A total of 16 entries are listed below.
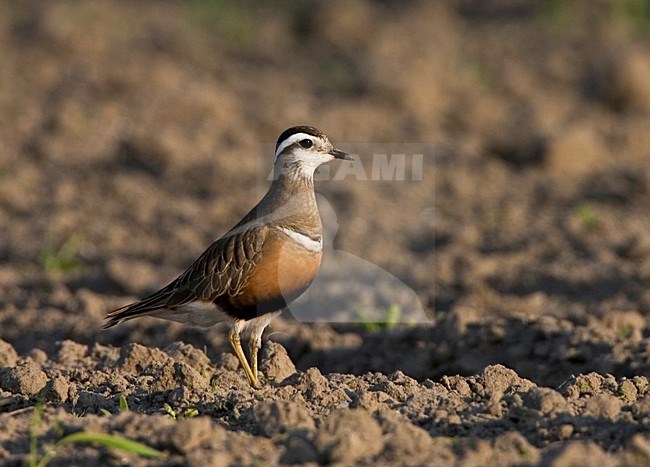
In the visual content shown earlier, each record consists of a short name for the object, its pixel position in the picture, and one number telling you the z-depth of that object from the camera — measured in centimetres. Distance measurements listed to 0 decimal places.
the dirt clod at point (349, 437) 895
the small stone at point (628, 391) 1127
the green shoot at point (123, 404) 1086
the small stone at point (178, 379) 1155
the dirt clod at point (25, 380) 1161
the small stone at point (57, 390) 1132
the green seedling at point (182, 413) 1063
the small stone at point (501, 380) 1157
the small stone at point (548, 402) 1023
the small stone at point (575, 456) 845
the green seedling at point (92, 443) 890
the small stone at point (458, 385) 1159
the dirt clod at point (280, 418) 963
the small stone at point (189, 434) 910
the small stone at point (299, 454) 897
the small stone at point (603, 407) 1021
